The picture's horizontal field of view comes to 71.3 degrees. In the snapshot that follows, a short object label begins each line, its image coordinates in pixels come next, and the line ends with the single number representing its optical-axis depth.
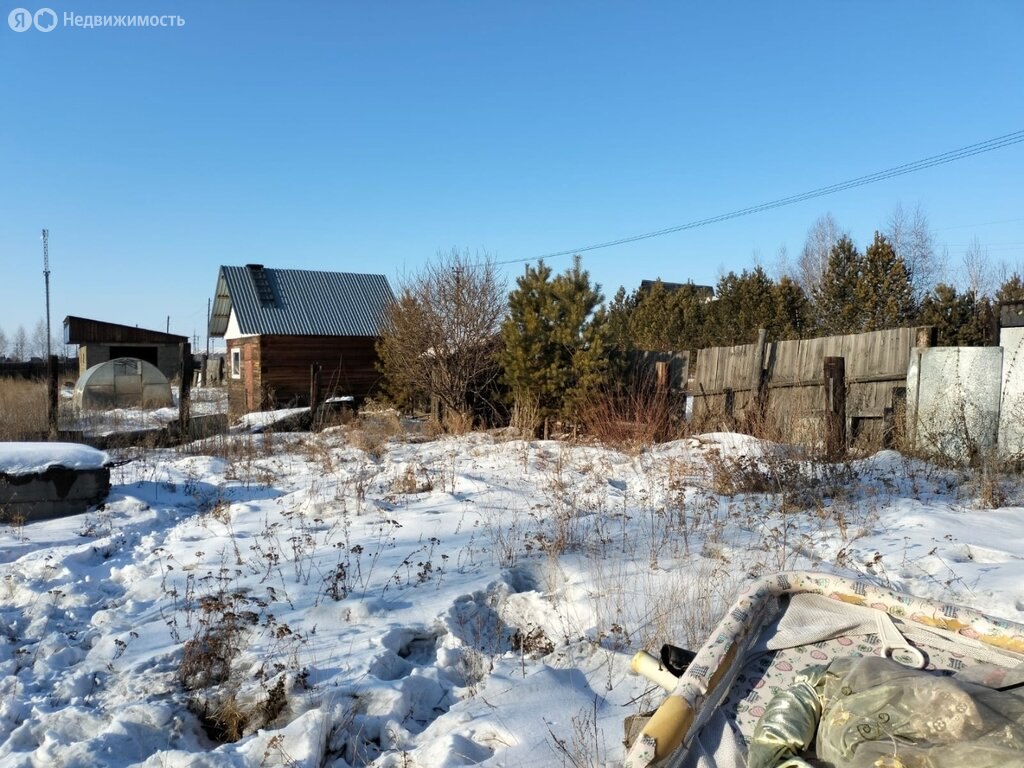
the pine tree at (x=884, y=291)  18.84
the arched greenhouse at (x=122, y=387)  22.97
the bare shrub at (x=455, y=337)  16.08
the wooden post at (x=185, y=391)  13.22
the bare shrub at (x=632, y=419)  10.09
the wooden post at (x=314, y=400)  16.62
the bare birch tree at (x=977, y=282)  31.65
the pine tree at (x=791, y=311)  20.77
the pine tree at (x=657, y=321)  23.83
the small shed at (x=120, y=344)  30.28
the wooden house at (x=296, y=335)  22.03
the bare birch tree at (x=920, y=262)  32.47
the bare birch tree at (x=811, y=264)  39.97
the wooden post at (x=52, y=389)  13.81
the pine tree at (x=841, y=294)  19.67
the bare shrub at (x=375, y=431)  11.29
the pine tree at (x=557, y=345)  12.88
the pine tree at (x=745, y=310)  21.06
